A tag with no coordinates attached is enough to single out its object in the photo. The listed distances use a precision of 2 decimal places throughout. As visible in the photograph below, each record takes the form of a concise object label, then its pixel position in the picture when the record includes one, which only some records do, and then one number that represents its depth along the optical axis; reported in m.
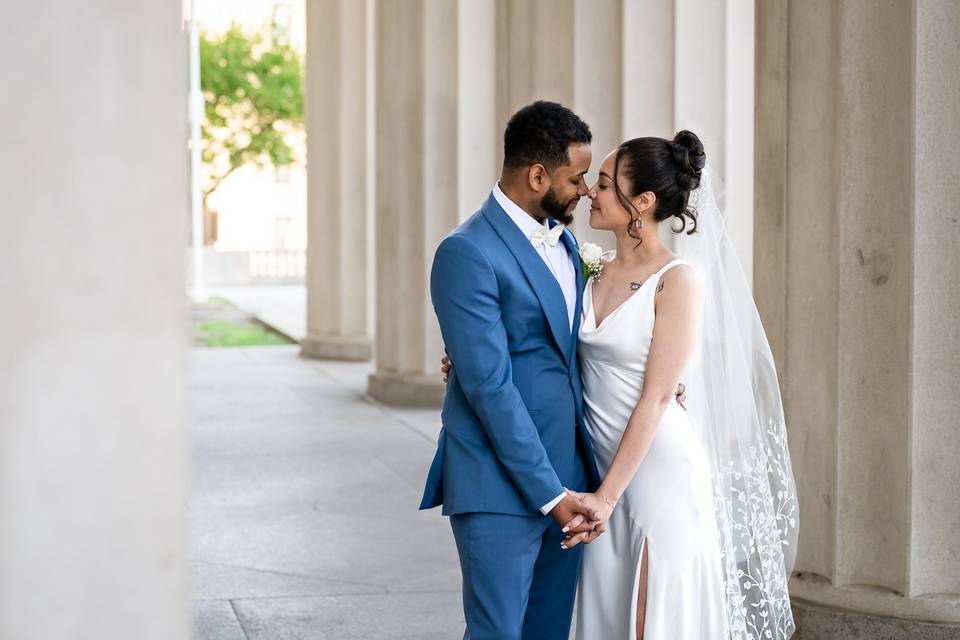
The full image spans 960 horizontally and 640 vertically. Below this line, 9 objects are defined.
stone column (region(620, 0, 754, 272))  8.59
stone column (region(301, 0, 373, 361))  18.92
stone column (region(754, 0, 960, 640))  5.08
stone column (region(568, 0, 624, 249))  9.63
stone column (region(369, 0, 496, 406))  13.79
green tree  51.84
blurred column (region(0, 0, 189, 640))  1.75
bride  3.99
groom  3.78
